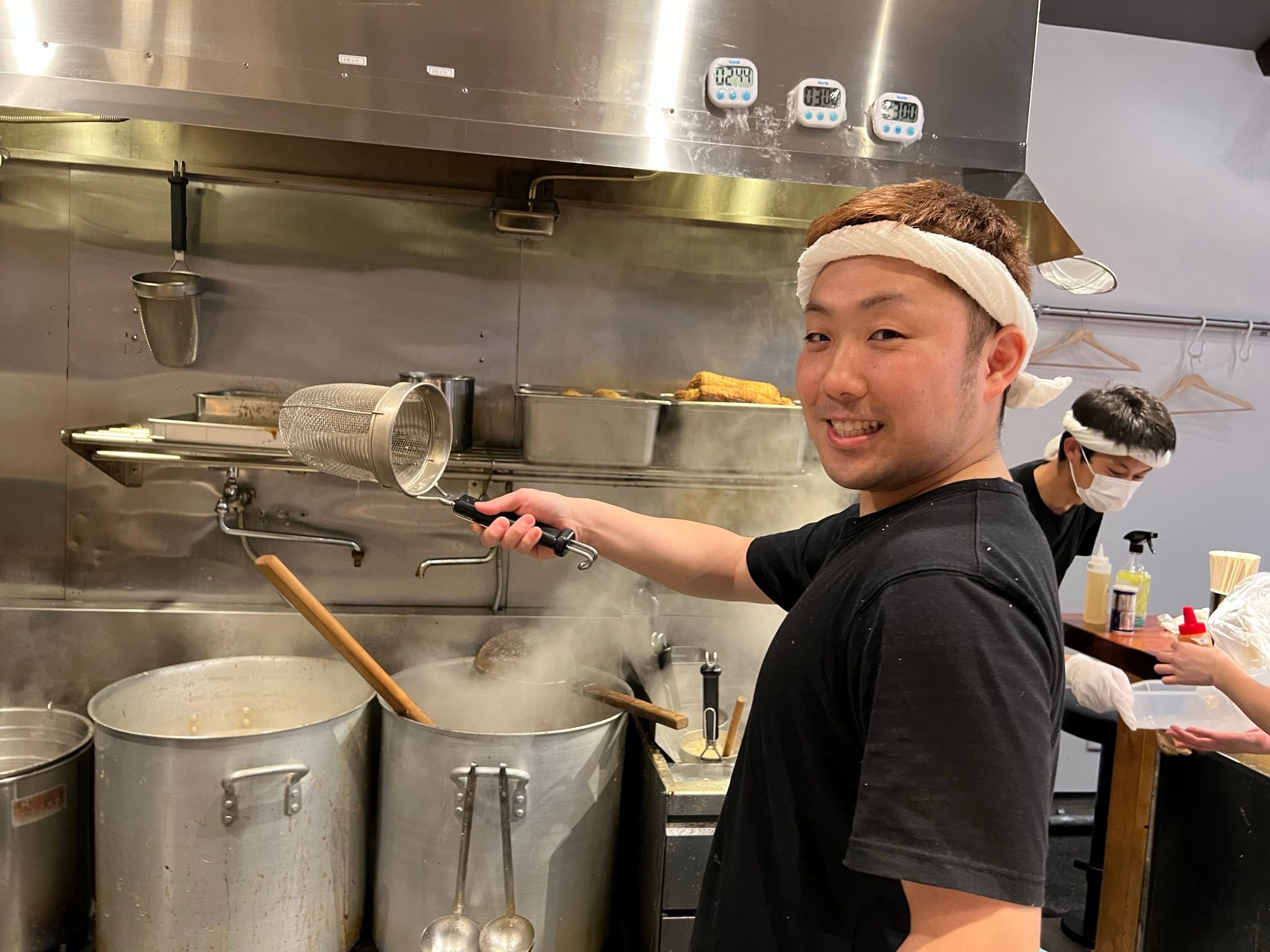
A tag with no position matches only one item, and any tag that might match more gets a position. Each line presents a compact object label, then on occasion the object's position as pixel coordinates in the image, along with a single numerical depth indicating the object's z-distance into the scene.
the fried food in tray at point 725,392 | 2.17
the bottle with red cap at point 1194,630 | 2.10
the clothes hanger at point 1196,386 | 3.12
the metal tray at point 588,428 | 2.08
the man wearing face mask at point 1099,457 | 2.28
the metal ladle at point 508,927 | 1.74
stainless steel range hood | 1.69
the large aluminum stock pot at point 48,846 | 1.78
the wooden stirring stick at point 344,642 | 1.75
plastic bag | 1.88
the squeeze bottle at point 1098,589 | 2.61
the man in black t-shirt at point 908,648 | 0.66
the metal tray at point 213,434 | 1.97
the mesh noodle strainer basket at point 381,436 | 1.27
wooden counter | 2.14
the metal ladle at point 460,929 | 1.75
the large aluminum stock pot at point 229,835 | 1.71
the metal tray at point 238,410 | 2.03
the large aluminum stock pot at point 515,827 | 1.78
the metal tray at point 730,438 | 2.15
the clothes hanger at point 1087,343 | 3.03
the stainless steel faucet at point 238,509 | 2.22
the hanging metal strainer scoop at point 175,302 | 2.10
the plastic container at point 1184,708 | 2.09
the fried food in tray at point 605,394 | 2.13
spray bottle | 2.53
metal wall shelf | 1.97
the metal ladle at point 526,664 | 2.09
